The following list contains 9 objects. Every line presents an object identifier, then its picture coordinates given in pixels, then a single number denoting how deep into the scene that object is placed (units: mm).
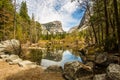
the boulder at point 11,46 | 9018
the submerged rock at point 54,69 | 5045
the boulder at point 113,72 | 3207
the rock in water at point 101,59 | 6031
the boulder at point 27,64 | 6034
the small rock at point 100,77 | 3527
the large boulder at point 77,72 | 4217
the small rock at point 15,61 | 6451
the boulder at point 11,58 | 6955
